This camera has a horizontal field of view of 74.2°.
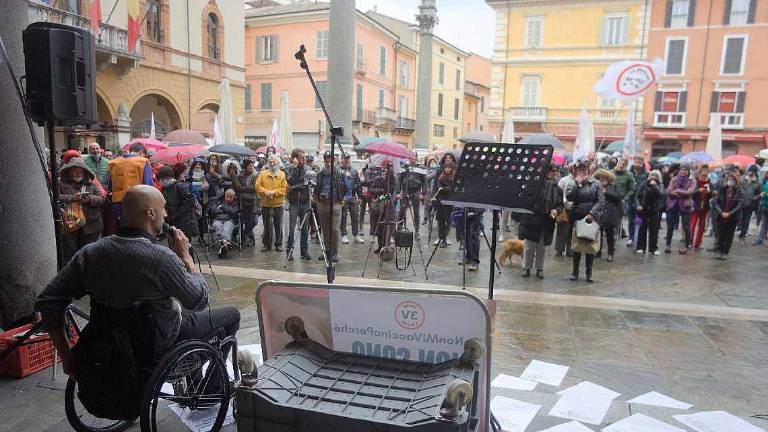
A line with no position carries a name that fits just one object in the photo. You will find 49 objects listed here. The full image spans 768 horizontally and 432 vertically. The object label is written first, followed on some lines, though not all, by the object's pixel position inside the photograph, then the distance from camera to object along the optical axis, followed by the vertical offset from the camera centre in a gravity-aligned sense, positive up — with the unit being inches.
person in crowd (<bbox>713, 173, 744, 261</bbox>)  345.1 -35.8
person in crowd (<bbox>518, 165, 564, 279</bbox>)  270.5 -41.4
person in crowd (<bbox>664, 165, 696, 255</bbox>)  353.4 -31.0
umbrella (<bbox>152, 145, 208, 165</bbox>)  345.7 -10.0
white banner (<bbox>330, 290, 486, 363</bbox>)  89.0 -32.1
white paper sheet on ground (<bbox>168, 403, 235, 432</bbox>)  114.0 -63.3
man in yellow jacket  310.0 -30.2
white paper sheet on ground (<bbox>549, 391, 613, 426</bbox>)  125.0 -64.3
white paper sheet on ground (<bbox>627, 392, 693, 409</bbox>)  131.8 -64.0
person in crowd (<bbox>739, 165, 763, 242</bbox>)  394.0 -26.7
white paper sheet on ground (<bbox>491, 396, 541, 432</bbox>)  120.8 -64.7
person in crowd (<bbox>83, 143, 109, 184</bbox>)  293.7 -15.2
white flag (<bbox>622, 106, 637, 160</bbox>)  506.6 +16.7
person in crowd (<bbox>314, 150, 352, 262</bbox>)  293.7 -33.3
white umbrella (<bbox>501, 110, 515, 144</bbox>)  600.4 +23.2
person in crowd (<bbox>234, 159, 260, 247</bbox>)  332.8 -37.2
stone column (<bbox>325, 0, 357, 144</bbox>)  419.2 +72.2
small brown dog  296.4 -57.1
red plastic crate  134.3 -58.6
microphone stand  161.1 +5.3
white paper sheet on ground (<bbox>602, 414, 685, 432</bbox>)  119.4 -63.9
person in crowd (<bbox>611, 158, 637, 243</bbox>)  327.1 -17.8
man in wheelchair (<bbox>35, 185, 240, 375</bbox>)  91.1 -25.7
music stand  134.0 -7.2
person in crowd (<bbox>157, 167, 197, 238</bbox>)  277.7 -34.5
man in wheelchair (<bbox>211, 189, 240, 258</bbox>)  308.3 -47.8
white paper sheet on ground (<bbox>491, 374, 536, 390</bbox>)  141.6 -65.1
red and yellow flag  512.1 +116.7
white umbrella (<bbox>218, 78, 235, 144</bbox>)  508.1 +24.0
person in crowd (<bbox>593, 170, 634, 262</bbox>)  305.0 -27.9
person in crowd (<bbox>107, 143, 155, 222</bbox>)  262.2 -19.1
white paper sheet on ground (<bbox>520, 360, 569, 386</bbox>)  146.1 -65.0
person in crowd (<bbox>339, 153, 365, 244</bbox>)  370.9 -50.4
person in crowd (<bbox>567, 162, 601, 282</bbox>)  268.7 -30.3
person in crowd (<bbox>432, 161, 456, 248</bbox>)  305.7 -38.9
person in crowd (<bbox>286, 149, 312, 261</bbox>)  306.8 -33.9
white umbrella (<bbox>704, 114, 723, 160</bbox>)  577.9 +16.8
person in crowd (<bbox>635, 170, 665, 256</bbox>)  340.5 -35.5
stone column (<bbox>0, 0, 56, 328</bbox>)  150.0 -20.5
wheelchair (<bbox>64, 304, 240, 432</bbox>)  93.4 -50.9
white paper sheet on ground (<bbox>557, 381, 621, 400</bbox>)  136.6 -64.4
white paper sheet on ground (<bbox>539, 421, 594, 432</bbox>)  118.6 -64.1
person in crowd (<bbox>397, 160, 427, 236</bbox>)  343.8 -31.4
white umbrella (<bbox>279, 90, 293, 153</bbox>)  584.4 +17.4
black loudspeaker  136.4 +17.9
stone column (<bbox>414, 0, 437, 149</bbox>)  840.9 +124.5
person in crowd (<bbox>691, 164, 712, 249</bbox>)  360.8 -27.2
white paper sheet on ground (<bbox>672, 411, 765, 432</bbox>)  120.1 -63.5
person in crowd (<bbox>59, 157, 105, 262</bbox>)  215.8 -25.6
